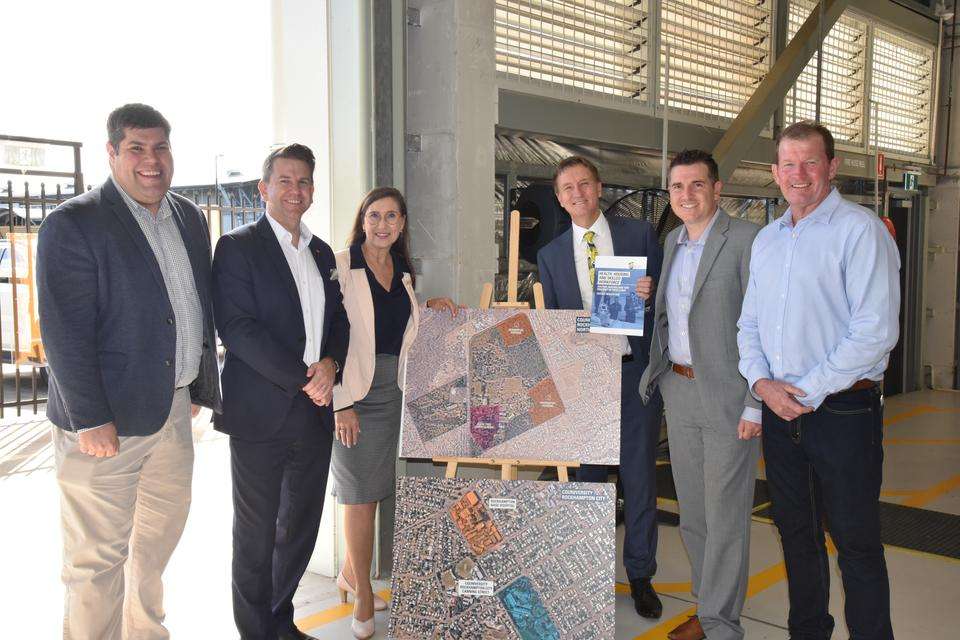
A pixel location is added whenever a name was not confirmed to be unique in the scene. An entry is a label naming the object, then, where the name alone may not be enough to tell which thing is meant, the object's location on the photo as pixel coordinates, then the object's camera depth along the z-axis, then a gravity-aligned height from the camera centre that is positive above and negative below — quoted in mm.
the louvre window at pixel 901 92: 9133 +2193
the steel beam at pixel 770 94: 6188 +1491
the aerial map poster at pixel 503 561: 2988 -1066
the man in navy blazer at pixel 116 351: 2480 -234
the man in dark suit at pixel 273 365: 2883 -316
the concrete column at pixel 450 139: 3891 +689
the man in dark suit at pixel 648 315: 3535 -84
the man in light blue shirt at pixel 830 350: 2594 -233
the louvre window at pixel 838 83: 8047 +2087
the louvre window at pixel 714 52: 6602 +1994
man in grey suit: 3057 -387
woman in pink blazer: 3275 -363
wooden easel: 3246 -113
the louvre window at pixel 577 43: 5391 +1697
